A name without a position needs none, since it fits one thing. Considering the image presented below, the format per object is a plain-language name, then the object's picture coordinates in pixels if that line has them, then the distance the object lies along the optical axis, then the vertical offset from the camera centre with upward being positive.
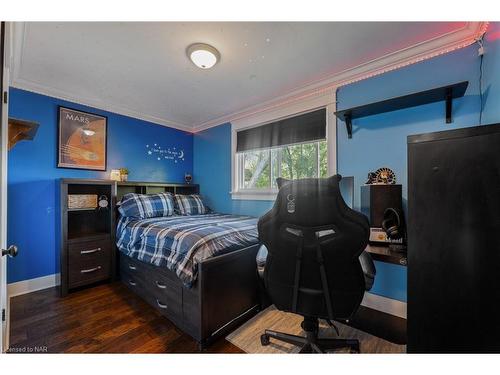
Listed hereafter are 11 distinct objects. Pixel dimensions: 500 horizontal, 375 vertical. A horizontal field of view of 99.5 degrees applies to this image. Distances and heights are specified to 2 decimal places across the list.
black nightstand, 2.30 -0.58
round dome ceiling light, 1.74 +1.13
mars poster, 2.57 +0.60
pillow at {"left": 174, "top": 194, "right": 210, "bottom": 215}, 3.06 -0.26
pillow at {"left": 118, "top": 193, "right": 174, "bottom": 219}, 2.58 -0.23
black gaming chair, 1.10 -0.33
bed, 1.54 -0.69
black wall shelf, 1.61 +0.74
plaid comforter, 1.58 -0.45
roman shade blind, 2.50 +0.74
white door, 1.06 +0.08
